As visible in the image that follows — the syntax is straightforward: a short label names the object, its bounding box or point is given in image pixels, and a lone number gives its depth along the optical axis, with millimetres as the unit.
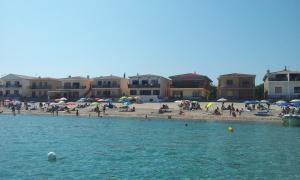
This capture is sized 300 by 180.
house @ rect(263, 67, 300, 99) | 71188
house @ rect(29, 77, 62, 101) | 89725
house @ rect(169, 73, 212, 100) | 78975
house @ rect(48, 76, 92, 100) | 87000
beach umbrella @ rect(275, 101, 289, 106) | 55478
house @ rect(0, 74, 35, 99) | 89750
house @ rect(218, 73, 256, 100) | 76000
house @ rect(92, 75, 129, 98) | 84438
